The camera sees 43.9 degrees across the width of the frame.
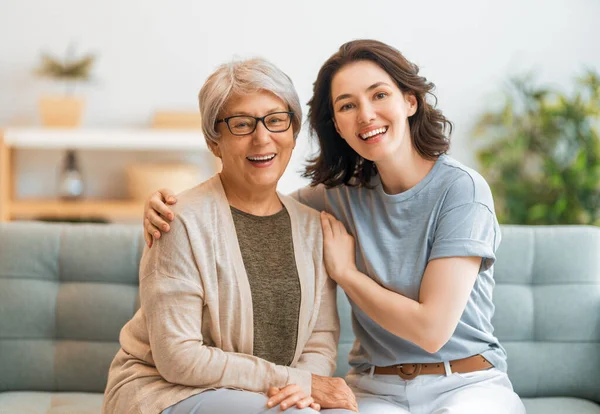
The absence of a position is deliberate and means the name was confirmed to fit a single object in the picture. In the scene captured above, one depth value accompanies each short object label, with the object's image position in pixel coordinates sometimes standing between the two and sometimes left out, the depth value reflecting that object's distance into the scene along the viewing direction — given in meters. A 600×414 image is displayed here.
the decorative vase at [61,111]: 4.22
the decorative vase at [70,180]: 4.39
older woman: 1.68
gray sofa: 2.24
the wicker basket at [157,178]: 4.18
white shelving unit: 4.12
